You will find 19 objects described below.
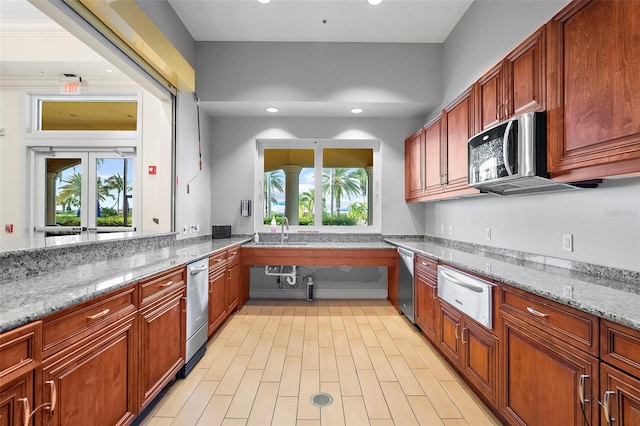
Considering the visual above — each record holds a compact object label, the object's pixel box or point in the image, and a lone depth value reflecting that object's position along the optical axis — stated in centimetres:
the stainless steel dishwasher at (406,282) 338
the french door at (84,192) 412
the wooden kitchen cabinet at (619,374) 104
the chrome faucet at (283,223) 445
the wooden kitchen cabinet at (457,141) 270
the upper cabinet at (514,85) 183
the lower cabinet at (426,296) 278
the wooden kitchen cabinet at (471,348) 187
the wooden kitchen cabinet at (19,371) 97
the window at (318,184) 470
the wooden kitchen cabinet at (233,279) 351
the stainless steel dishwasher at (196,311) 242
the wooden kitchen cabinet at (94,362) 118
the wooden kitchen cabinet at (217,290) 295
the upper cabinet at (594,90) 132
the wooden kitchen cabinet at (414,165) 384
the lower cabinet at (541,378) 124
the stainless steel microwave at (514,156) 178
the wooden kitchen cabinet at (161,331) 178
